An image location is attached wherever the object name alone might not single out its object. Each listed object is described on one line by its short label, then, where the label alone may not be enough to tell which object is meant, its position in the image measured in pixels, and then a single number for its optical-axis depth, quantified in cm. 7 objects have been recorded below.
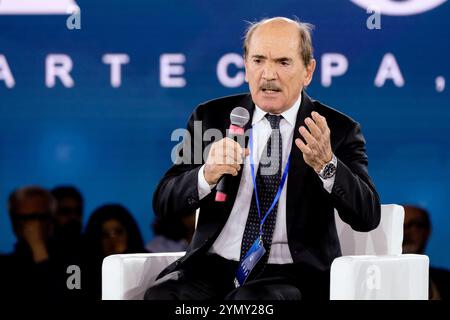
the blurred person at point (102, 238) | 905
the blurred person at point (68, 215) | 958
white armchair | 538
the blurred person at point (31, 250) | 866
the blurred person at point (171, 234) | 951
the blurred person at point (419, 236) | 896
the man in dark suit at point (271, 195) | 553
